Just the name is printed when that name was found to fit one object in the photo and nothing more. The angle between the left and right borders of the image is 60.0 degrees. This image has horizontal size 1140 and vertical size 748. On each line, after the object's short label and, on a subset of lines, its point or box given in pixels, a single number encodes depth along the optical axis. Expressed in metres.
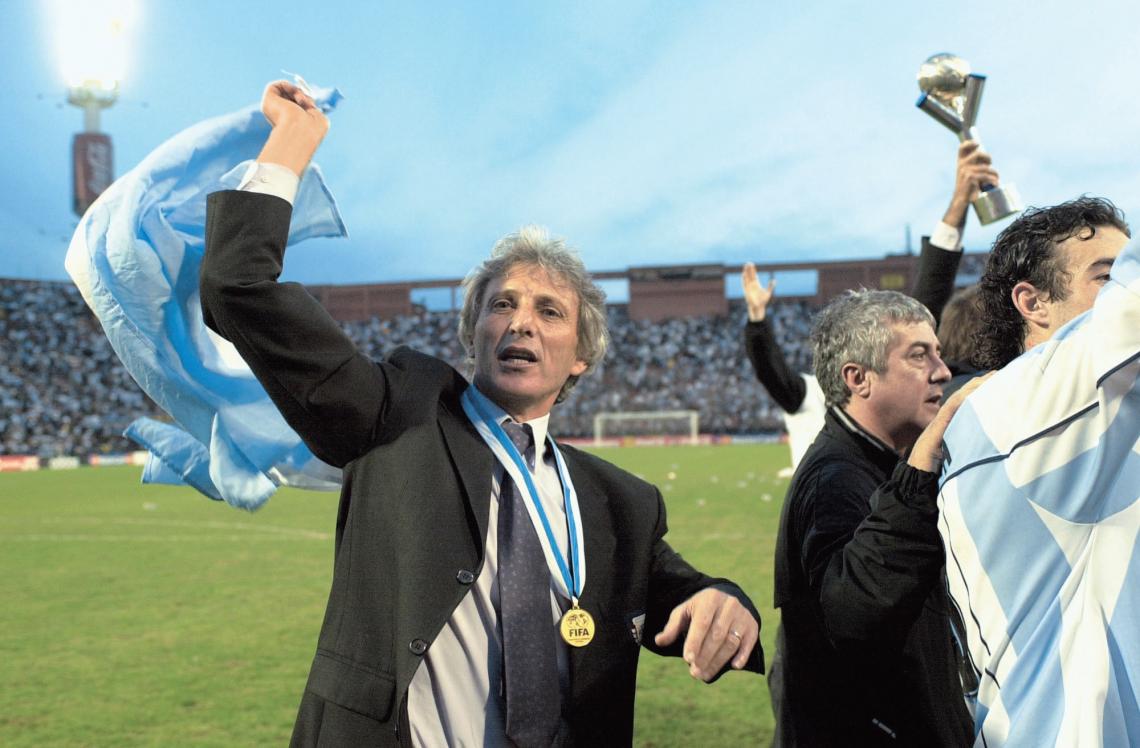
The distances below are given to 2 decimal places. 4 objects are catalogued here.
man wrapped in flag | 1.60
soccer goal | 46.19
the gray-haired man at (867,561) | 2.17
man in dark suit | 2.13
